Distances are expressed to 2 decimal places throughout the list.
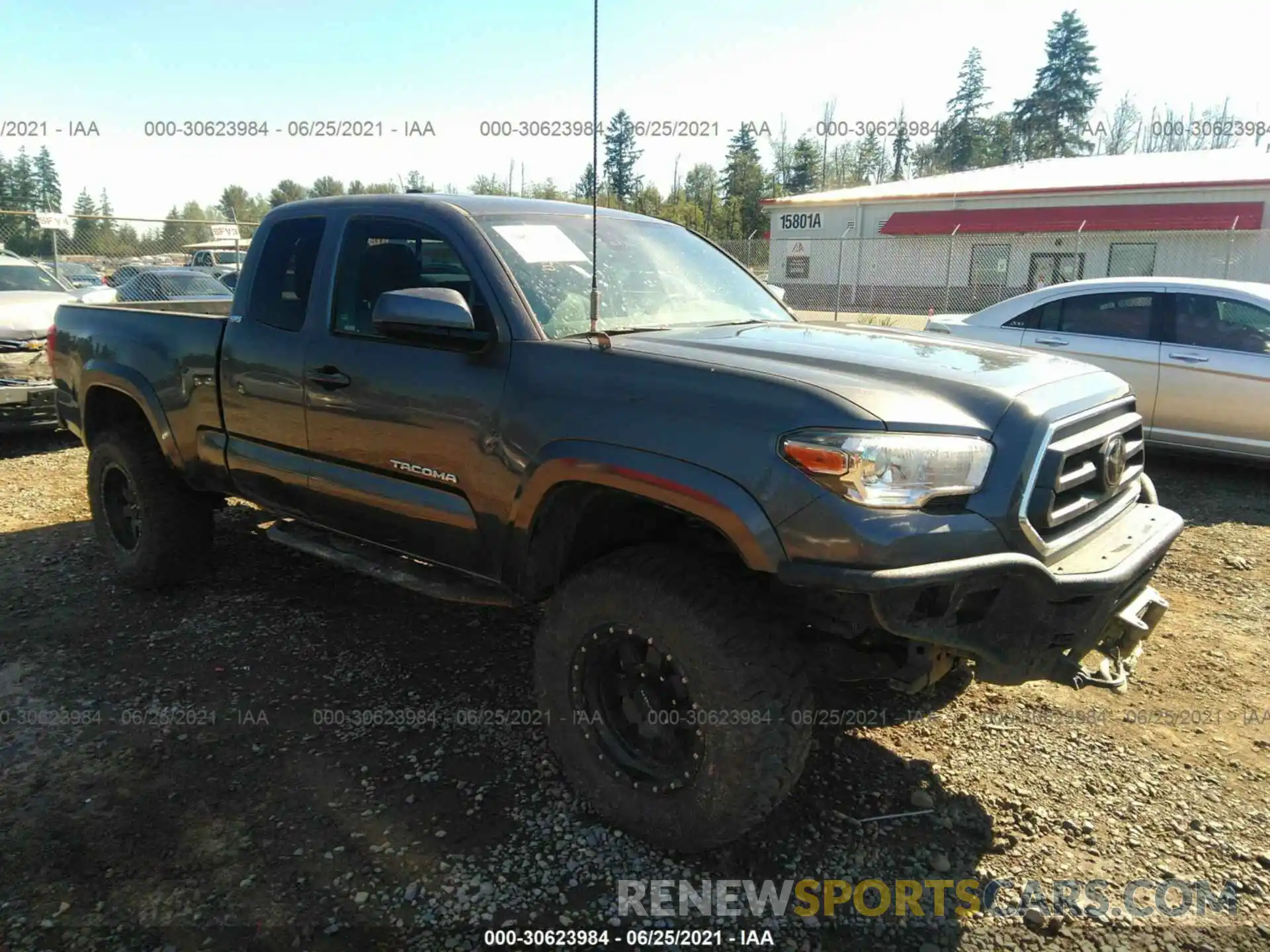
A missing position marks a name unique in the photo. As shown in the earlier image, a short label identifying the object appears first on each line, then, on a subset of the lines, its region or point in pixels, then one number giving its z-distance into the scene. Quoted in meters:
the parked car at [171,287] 9.81
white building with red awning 26.22
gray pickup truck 2.31
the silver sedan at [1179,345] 6.81
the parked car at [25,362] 7.84
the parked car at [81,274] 21.48
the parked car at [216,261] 23.10
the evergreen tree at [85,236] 21.25
